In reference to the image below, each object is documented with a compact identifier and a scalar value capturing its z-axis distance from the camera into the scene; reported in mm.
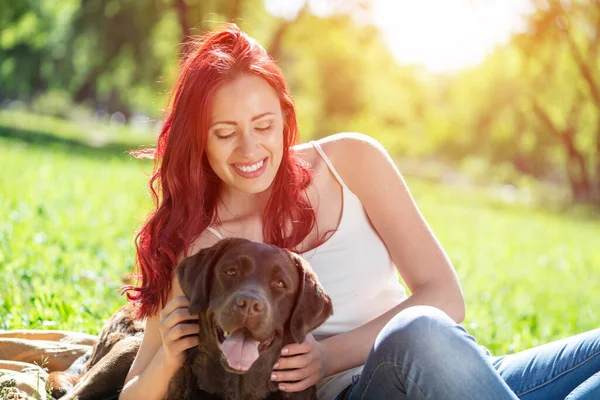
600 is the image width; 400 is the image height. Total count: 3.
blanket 4020
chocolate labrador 3328
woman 3453
